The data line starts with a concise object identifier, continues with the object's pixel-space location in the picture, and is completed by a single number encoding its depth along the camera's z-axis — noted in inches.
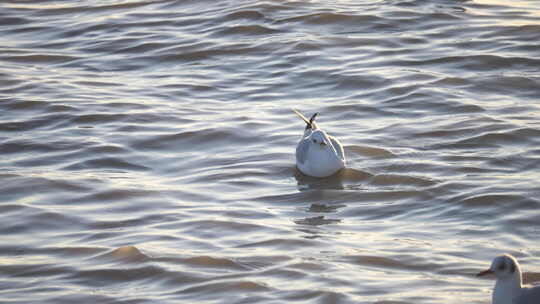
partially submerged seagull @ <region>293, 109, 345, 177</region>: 777.6
